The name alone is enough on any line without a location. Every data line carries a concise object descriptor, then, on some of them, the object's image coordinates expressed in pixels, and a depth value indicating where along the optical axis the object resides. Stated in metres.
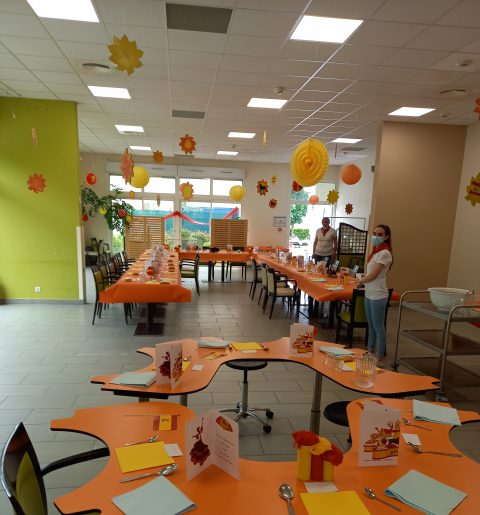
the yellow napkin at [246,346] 2.78
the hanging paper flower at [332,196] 10.15
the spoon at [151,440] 1.62
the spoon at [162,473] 1.40
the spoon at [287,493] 1.32
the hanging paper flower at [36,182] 6.40
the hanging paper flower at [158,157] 6.19
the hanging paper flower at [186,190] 9.83
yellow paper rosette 4.61
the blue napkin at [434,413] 1.89
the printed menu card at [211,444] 1.41
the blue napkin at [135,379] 2.08
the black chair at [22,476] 1.12
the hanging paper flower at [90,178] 9.57
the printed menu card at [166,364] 2.09
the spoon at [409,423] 1.84
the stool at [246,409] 2.94
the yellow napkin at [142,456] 1.48
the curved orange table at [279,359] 2.04
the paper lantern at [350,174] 7.58
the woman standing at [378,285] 4.30
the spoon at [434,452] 1.64
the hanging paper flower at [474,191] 6.07
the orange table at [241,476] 1.30
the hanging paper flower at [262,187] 11.38
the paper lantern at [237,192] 10.47
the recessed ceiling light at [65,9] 3.28
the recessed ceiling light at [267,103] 5.88
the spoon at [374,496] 1.32
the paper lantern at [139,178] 7.86
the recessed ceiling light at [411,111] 6.16
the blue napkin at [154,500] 1.25
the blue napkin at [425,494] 1.32
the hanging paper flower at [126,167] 5.20
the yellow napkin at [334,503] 1.29
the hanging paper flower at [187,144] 5.57
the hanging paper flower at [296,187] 9.89
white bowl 3.61
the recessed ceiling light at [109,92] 5.57
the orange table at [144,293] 5.05
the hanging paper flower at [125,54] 2.46
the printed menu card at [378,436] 1.53
